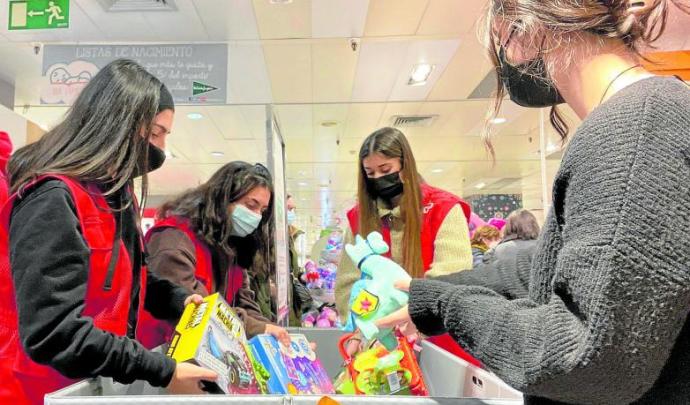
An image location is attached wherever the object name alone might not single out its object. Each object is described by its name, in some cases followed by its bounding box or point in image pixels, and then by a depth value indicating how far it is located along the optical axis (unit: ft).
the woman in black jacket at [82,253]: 2.72
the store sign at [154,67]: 12.73
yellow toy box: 3.00
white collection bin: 2.38
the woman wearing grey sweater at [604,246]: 1.49
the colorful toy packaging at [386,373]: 3.41
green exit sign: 11.32
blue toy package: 3.56
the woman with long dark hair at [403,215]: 5.10
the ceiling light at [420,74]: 15.65
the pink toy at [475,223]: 14.66
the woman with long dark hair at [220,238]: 4.88
